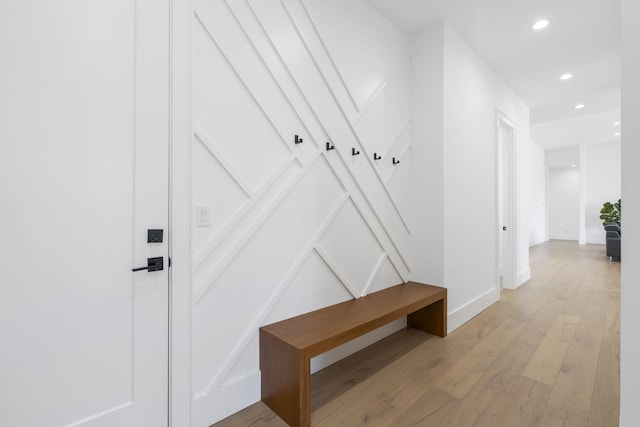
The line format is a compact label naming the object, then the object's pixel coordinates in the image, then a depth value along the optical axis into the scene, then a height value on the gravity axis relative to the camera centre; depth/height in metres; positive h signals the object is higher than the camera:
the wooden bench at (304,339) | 1.64 -0.77
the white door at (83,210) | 1.18 +0.02
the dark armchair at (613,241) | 6.15 -0.55
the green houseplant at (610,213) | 7.82 +0.07
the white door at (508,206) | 4.41 +0.14
